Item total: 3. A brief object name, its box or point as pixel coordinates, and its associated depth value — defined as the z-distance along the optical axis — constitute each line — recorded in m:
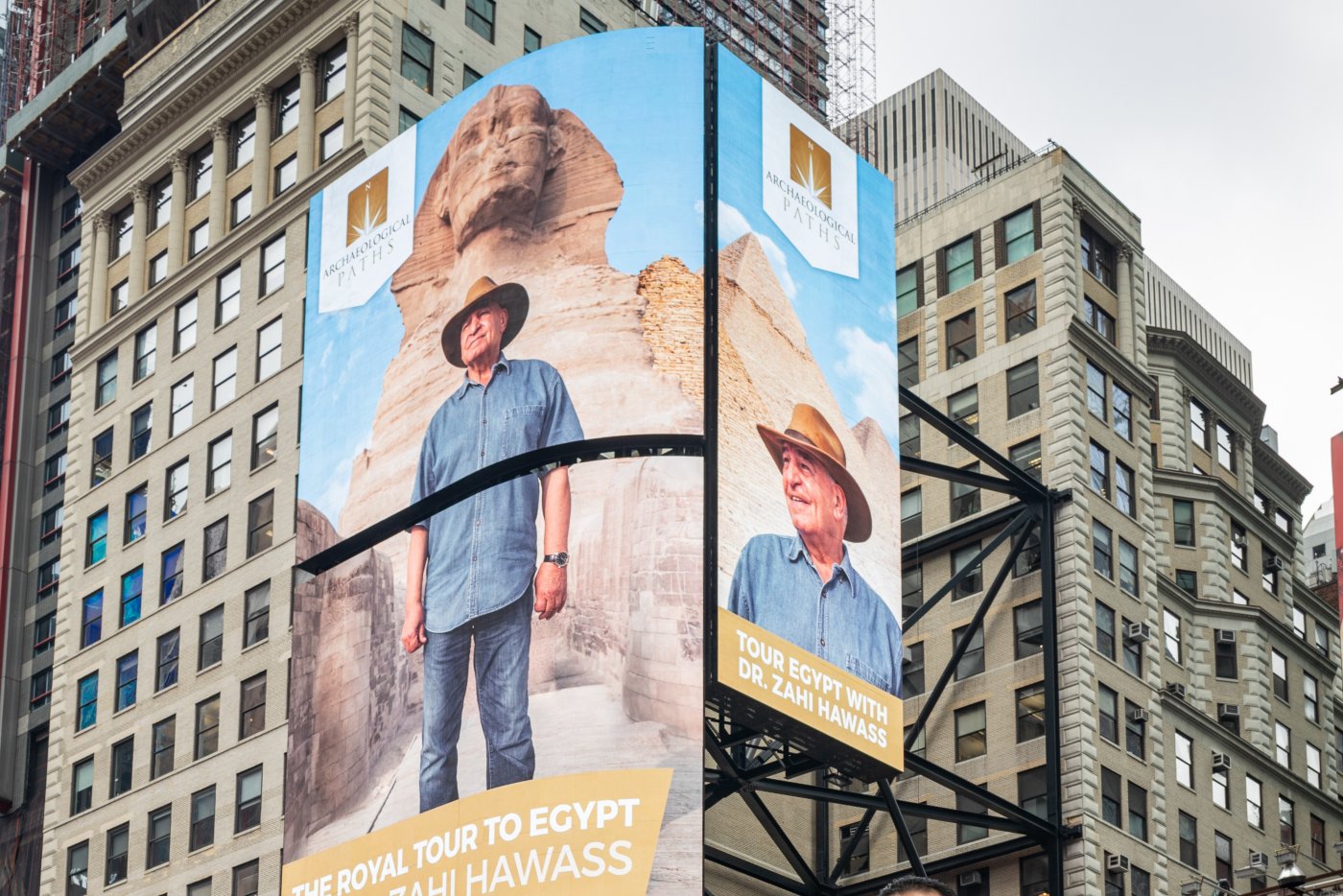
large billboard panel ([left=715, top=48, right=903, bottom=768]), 58.53
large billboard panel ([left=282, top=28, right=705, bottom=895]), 57.25
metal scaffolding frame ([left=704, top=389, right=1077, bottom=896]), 61.41
